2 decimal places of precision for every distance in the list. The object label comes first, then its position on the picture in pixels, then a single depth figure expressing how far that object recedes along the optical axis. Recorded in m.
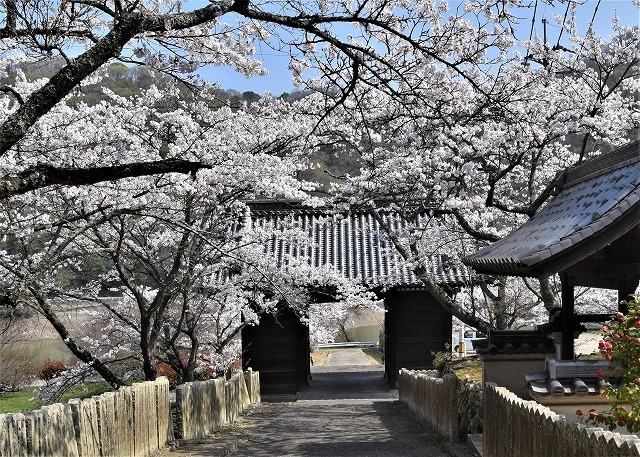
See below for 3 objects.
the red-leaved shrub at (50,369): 22.08
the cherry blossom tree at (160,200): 9.89
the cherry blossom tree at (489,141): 11.45
